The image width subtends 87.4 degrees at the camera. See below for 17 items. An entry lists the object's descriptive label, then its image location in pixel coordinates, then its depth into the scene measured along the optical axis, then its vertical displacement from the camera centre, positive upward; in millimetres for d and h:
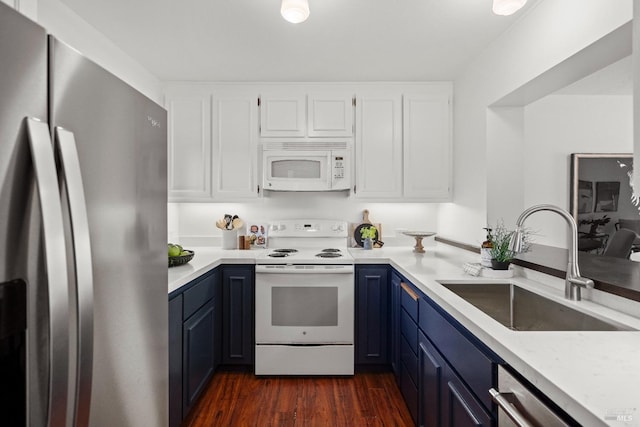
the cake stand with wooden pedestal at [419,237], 2824 -245
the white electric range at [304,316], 2459 -803
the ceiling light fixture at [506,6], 1557 +955
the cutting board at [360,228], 3121 -202
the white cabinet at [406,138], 2918 +612
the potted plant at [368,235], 3010 -251
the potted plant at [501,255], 1795 -248
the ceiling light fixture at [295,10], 1562 +935
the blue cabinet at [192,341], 1705 -799
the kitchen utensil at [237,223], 3072 -147
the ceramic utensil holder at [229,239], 3057 -293
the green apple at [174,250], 2123 -278
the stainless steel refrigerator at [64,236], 550 -57
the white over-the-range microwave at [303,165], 2875 +368
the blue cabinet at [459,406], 1097 -711
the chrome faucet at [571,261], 1354 -219
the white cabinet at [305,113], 2904 +821
